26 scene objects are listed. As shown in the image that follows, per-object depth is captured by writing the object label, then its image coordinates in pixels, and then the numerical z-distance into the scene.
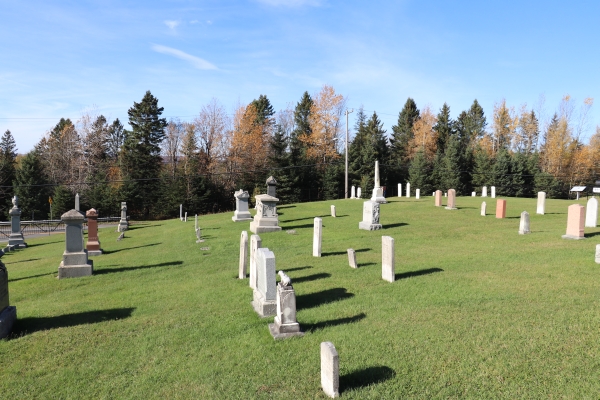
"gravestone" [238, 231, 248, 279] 10.54
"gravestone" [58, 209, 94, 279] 12.20
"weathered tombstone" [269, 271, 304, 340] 6.29
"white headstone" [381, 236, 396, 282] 9.26
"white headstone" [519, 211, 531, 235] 16.14
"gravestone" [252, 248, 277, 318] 7.35
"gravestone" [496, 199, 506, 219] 21.86
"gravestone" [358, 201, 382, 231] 18.59
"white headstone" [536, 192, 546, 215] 23.66
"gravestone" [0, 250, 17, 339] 6.84
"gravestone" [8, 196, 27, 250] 22.52
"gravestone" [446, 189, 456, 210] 26.72
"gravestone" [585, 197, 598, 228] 16.41
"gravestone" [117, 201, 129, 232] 27.16
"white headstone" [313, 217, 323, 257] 12.80
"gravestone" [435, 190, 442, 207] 28.73
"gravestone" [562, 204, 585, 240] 13.90
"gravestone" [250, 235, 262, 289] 9.08
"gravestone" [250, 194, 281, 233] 19.31
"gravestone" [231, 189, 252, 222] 24.80
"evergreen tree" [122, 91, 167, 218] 45.28
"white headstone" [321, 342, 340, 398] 4.48
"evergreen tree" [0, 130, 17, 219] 43.84
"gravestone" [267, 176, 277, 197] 24.50
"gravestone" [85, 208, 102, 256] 17.22
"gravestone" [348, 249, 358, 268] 10.96
